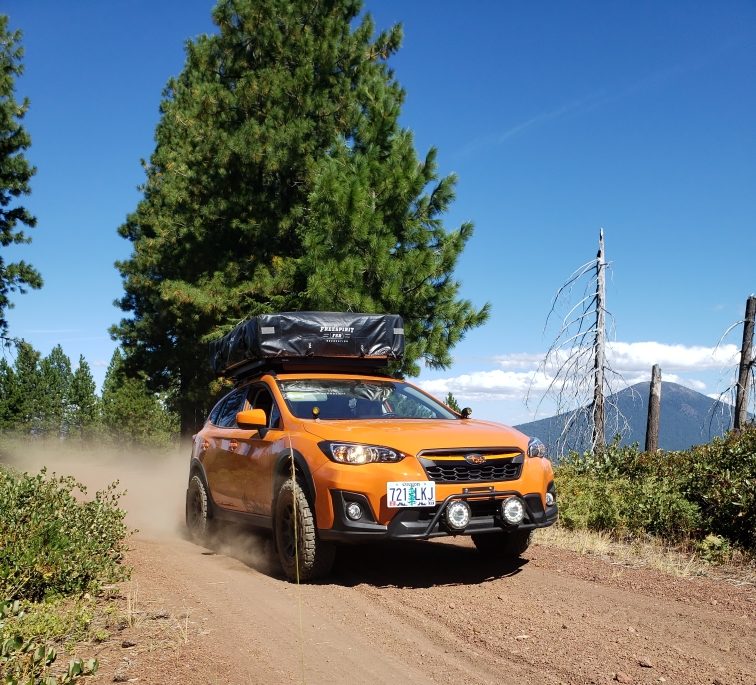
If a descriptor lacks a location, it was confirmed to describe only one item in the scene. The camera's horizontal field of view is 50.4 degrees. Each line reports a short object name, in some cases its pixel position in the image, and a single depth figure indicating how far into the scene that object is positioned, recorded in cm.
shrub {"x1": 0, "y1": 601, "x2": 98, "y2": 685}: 327
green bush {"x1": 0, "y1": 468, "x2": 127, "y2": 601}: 567
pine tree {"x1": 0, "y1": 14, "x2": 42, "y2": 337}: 2406
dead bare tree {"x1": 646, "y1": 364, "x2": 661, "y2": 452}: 1895
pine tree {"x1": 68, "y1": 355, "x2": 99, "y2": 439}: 8156
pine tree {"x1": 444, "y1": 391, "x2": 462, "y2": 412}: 3141
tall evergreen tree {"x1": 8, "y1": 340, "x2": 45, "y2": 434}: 6638
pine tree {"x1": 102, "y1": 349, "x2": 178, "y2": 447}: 4088
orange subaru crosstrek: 624
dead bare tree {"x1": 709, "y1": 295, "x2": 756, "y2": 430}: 1817
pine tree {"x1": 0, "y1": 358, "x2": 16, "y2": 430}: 6371
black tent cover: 857
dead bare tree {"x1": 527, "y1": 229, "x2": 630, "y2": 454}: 1727
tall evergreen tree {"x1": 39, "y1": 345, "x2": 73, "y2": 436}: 8762
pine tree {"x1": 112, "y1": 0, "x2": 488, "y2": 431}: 1805
